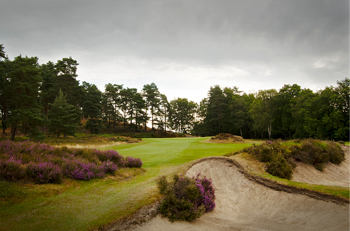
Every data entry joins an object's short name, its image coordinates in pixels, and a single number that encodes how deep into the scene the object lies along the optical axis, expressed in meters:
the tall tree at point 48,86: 43.35
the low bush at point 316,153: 11.54
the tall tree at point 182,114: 75.12
